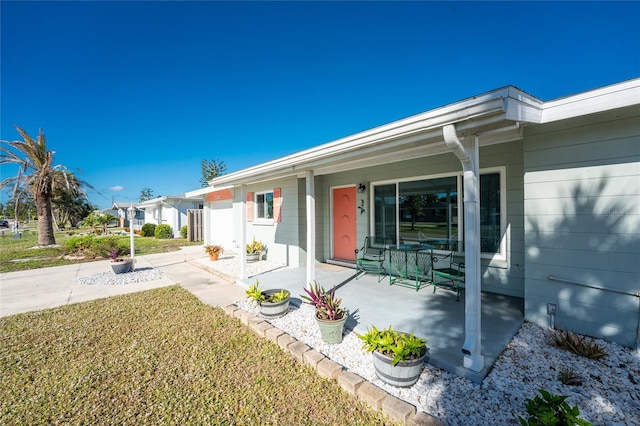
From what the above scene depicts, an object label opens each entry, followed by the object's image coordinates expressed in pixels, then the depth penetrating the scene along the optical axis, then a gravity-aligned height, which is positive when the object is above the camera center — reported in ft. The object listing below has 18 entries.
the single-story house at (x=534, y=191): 8.37 +0.59
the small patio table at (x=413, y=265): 16.81 -3.82
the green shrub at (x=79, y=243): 35.99 -4.06
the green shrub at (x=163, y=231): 58.49 -4.37
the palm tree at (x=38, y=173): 39.86 +6.30
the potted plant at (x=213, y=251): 28.86 -4.46
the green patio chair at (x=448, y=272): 14.25 -3.75
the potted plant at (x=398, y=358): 7.61 -4.38
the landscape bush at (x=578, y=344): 8.86 -4.94
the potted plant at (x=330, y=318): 10.42 -4.37
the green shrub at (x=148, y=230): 64.80 -4.45
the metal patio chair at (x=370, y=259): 18.96 -3.79
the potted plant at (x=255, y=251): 27.37 -4.28
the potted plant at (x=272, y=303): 13.12 -4.59
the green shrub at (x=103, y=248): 29.71 -4.25
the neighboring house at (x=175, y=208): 60.59 +0.72
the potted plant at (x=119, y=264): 24.56 -4.77
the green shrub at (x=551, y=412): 4.83 -3.97
